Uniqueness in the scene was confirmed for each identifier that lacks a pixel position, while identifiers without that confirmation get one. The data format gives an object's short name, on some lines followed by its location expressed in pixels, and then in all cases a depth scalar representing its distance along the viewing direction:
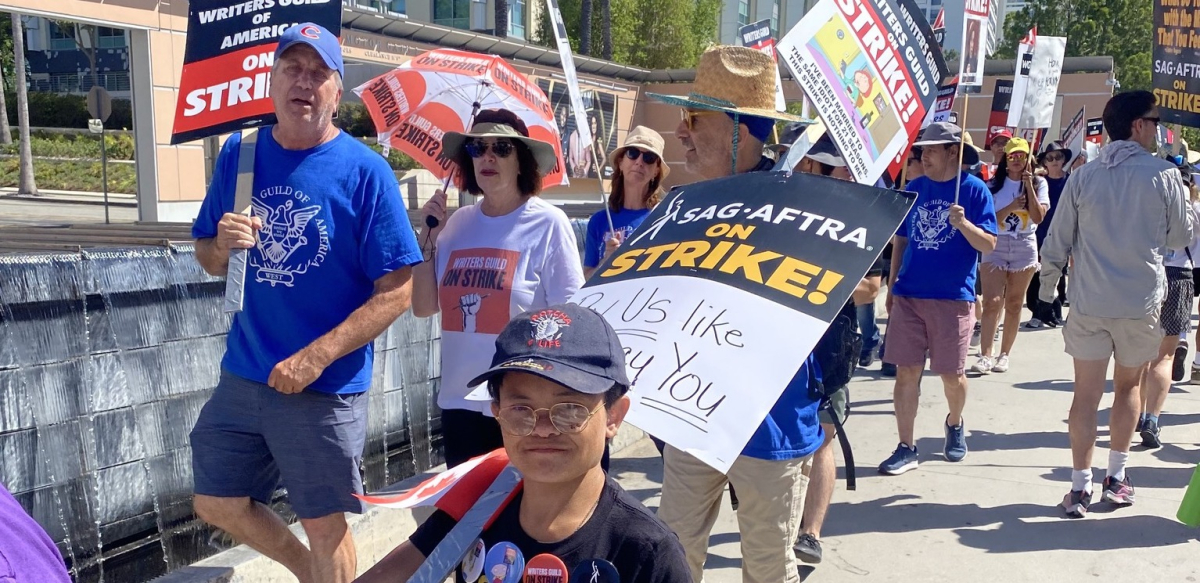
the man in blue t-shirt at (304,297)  3.29
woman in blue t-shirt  5.01
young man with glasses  1.95
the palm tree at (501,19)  34.14
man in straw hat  3.38
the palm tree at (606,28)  38.19
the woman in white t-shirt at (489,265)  3.69
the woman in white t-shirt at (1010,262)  9.23
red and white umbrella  4.40
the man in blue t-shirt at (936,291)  6.19
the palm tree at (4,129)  37.09
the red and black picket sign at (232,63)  3.78
